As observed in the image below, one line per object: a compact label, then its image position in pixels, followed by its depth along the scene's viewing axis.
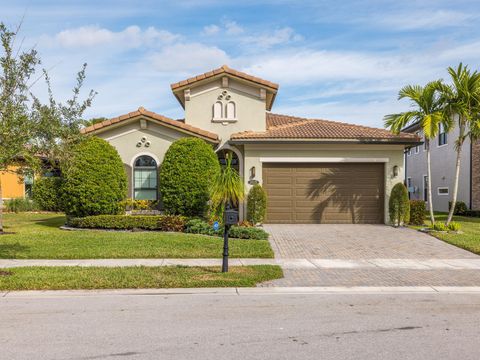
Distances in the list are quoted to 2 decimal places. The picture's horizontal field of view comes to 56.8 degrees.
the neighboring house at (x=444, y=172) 24.38
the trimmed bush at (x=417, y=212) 17.36
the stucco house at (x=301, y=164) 17.36
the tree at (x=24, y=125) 8.23
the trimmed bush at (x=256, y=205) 16.59
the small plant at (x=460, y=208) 24.38
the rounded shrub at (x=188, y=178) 15.83
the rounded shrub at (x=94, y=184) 15.66
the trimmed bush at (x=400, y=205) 16.91
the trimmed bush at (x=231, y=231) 13.75
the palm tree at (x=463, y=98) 15.25
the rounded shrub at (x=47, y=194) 24.02
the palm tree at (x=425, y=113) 15.43
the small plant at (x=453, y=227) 15.51
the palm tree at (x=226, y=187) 14.49
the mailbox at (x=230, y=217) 8.76
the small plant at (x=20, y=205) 24.05
